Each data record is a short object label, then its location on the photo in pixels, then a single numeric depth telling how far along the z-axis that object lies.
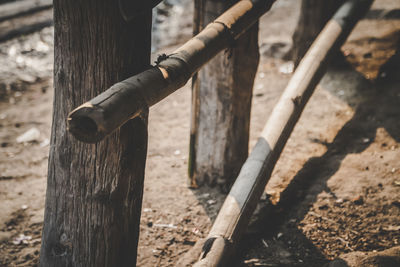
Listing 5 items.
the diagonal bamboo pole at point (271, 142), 2.05
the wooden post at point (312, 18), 4.63
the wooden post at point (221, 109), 2.85
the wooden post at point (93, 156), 1.50
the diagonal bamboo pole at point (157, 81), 1.25
